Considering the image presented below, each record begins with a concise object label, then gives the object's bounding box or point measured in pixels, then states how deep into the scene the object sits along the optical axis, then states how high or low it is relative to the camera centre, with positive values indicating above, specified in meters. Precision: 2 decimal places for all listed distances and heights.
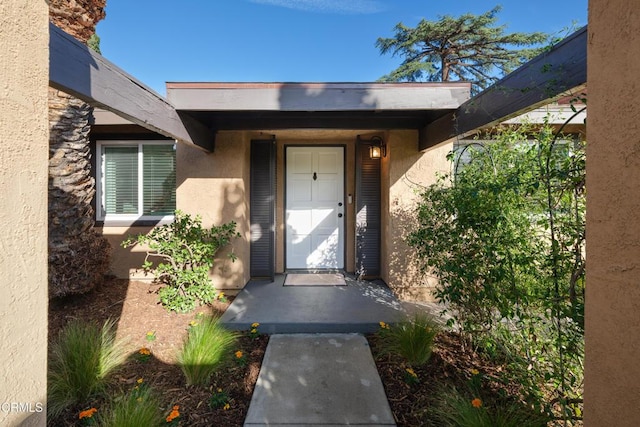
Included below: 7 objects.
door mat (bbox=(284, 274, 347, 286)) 4.83 -1.19
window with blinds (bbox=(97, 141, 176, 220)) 5.16 +0.53
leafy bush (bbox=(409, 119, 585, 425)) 1.70 -0.32
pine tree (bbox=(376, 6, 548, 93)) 11.92 +7.08
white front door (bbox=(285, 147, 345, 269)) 5.46 +0.07
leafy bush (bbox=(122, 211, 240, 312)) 3.85 -0.64
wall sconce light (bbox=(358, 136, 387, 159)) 4.93 +1.09
